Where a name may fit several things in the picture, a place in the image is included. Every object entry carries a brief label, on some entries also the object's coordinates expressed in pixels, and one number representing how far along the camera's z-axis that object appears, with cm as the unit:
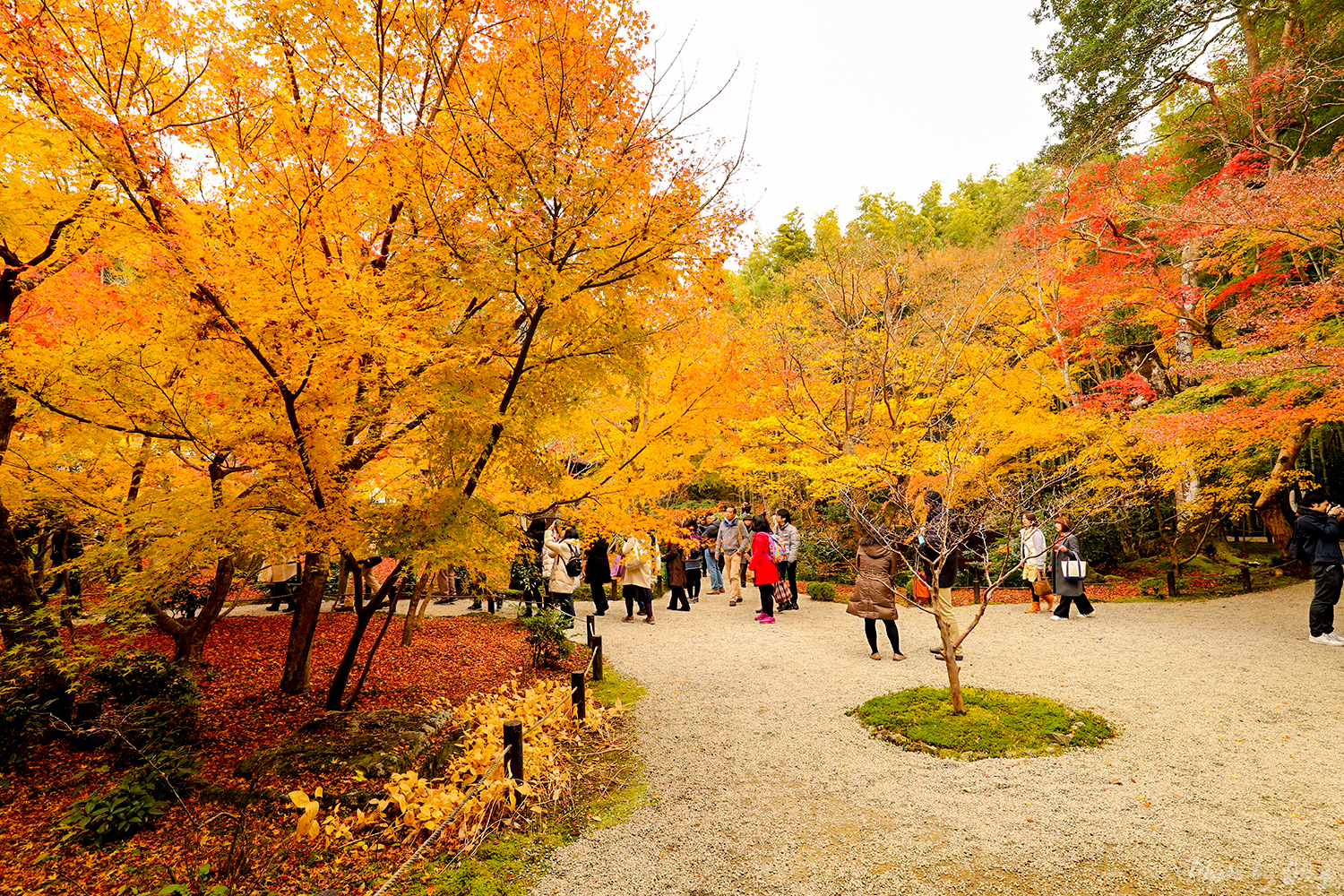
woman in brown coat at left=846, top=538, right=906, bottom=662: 743
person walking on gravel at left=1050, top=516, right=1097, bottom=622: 1008
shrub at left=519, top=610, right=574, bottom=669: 768
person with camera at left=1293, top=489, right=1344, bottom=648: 703
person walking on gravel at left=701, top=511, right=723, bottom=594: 1391
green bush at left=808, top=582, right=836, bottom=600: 1301
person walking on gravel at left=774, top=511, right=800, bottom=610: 1118
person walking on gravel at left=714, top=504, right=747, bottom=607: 1250
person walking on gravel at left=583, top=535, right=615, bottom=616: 1094
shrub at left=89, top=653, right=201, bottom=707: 549
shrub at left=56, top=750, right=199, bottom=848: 403
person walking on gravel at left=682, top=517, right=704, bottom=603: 1204
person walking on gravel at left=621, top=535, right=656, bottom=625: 1059
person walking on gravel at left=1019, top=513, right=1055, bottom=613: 1030
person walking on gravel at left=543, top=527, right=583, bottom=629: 948
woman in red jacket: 1073
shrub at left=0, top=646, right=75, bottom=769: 502
